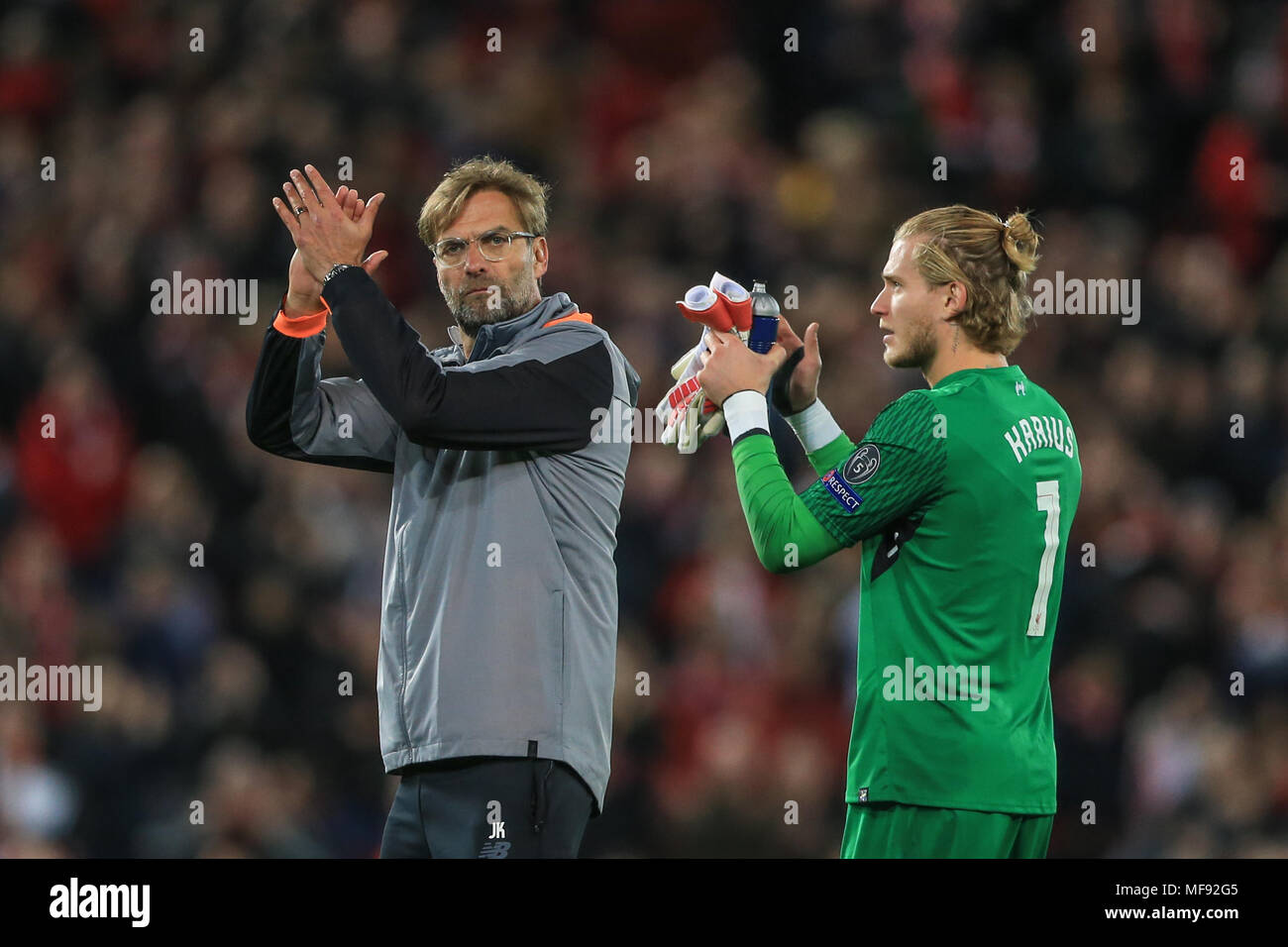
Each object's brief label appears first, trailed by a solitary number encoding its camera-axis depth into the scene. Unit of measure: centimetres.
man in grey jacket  600
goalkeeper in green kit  585
